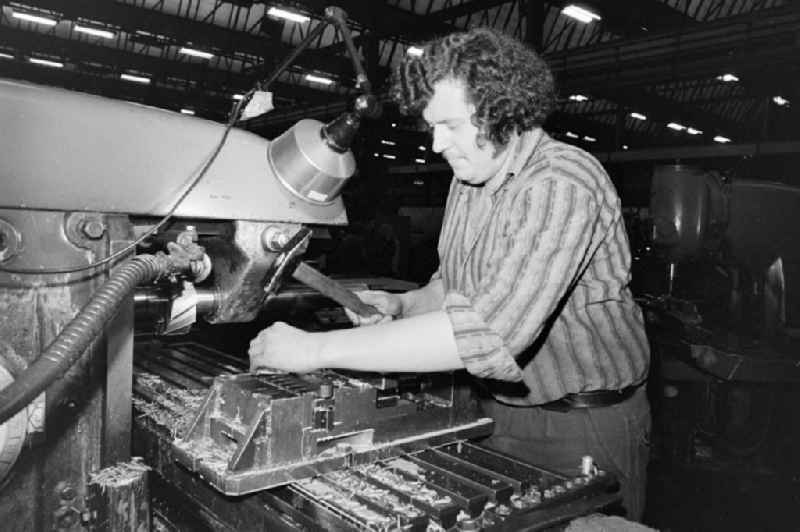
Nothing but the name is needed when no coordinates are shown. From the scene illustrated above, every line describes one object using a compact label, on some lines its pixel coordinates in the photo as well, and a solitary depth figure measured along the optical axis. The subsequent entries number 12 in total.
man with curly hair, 1.04
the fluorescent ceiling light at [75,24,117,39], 8.39
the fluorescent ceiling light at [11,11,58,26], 8.16
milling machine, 0.79
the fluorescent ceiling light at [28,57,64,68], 9.88
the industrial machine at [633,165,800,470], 2.74
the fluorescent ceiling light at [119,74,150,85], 11.11
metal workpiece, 0.83
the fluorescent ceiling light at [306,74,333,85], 10.35
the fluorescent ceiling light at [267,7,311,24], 7.85
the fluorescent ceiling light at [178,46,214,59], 9.06
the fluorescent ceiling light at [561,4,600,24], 7.49
